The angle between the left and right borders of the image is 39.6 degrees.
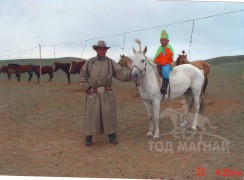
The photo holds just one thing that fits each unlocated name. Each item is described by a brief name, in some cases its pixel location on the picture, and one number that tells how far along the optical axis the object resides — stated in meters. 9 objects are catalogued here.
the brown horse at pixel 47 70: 20.06
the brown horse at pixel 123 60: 12.90
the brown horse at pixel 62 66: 18.79
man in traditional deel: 6.41
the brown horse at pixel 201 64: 10.02
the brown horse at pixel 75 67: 15.88
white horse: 6.12
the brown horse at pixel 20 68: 20.31
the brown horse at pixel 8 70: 19.64
